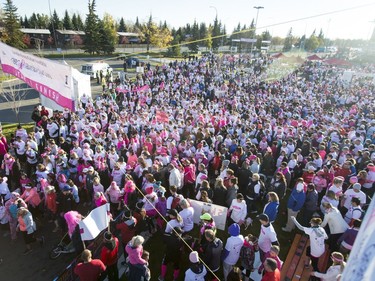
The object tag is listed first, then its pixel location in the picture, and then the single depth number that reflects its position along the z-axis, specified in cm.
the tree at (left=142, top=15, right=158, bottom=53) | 5585
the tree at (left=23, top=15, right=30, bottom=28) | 5909
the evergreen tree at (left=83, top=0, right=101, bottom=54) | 4619
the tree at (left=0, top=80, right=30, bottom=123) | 2265
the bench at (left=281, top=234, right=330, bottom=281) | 597
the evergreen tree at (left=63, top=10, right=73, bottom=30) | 5969
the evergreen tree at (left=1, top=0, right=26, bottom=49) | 3950
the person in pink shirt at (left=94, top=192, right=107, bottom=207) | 662
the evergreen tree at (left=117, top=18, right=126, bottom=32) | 7088
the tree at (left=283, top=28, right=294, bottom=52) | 7680
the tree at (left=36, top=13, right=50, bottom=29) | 5988
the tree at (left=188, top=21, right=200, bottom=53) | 6228
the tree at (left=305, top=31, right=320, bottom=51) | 7612
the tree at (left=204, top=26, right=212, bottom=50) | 5951
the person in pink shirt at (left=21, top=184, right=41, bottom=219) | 704
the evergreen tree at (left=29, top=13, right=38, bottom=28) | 5888
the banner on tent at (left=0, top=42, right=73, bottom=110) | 696
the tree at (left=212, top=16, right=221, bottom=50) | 6749
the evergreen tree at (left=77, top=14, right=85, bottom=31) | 6190
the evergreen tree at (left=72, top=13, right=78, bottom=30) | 6144
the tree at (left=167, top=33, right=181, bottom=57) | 5162
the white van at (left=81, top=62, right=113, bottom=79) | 3053
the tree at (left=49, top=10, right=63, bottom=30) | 5765
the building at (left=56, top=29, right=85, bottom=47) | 5675
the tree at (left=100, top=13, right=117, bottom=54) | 4881
